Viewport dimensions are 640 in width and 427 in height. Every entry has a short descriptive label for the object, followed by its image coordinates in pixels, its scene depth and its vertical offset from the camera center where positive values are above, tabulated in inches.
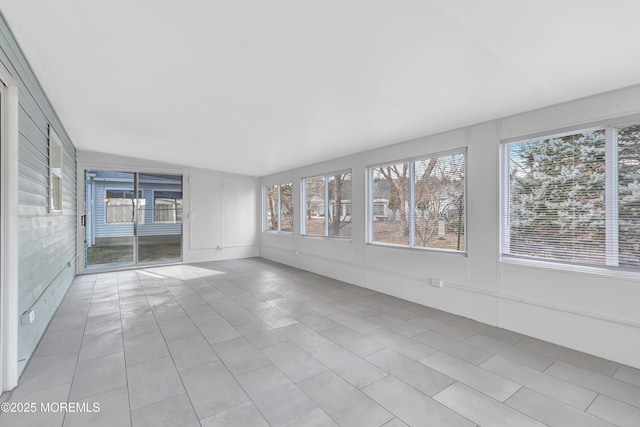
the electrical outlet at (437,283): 146.8 -34.4
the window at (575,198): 97.8 +5.8
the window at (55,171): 131.1 +19.7
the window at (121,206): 253.8 +5.9
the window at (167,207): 272.7 +5.5
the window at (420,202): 146.8 +6.1
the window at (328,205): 215.0 +6.5
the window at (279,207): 282.0 +5.7
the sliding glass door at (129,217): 246.8 -3.8
